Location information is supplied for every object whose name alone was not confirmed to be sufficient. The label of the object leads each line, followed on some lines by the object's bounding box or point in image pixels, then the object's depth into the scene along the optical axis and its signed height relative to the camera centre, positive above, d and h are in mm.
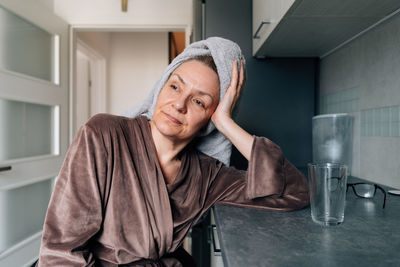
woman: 743 -135
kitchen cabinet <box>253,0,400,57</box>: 919 +389
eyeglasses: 934 -188
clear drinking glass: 680 -145
